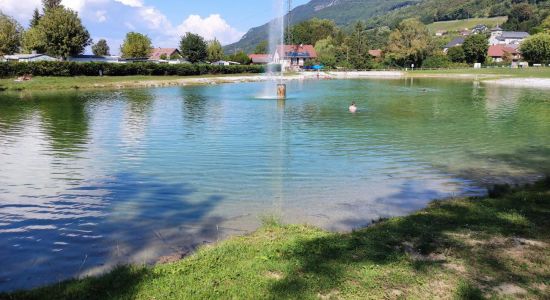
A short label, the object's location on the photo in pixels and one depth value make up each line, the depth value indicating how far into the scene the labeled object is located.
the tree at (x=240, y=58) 158.62
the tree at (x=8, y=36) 97.50
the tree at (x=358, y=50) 141.12
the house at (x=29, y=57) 95.61
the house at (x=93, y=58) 103.55
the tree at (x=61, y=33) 90.06
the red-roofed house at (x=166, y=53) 152.70
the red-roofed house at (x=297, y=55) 174.50
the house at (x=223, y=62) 146.10
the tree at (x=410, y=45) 138.00
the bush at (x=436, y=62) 139.12
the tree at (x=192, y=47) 130.62
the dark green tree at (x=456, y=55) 148.12
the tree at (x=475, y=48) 143.38
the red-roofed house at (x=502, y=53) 172.38
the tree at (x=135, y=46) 131.00
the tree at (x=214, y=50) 143.57
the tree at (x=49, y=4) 113.25
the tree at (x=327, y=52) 146.25
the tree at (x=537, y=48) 139.51
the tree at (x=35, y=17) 122.49
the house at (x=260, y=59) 189.38
